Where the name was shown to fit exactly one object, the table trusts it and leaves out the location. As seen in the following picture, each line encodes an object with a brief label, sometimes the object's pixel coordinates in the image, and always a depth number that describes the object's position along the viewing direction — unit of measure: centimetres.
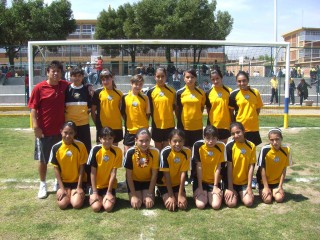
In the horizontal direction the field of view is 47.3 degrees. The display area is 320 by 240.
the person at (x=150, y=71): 1420
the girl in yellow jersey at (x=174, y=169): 447
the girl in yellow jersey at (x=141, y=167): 445
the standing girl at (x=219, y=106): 532
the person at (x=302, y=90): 1875
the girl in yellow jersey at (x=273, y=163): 471
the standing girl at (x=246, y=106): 532
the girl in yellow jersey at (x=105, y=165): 451
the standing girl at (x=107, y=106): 511
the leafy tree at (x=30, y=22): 2783
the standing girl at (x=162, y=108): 525
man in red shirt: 476
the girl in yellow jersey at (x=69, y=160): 457
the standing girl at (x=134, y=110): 511
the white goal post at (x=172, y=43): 875
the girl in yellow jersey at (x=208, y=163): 460
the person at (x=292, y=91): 1869
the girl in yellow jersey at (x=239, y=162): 469
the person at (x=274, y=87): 1583
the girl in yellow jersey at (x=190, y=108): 527
